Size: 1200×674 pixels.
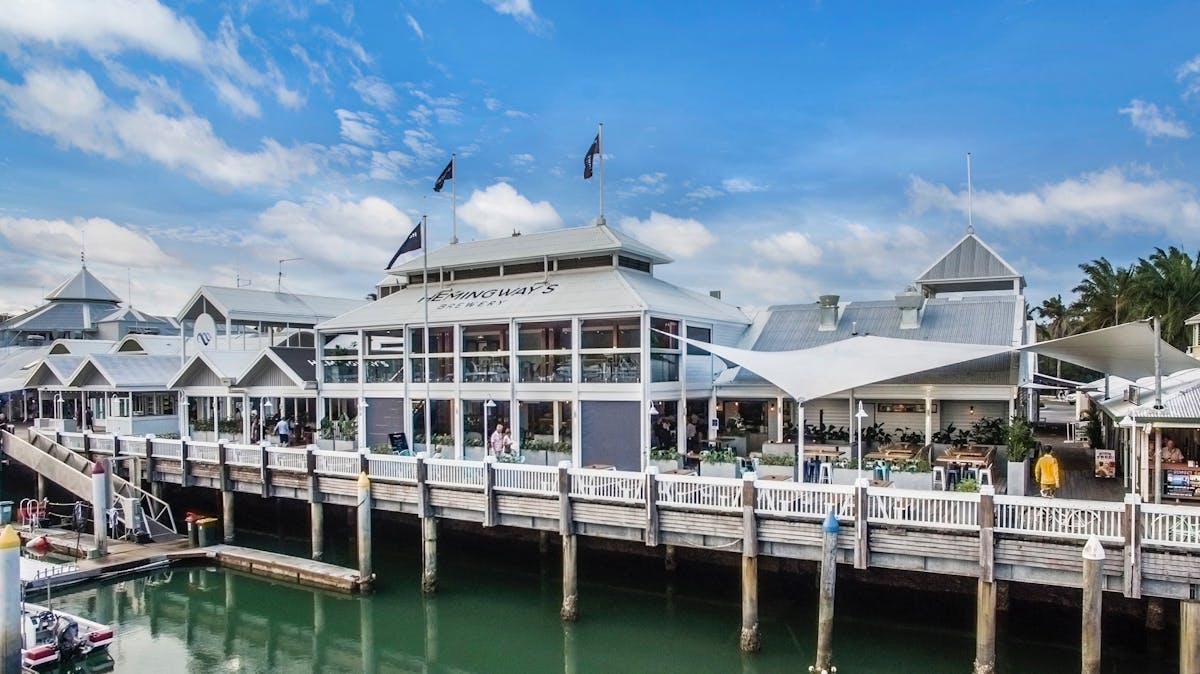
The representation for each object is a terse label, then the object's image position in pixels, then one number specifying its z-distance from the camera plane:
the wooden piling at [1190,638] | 11.98
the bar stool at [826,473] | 18.30
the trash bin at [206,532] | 24.58
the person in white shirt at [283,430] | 28.50
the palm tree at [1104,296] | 43.41
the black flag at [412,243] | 25.48
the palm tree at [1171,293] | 39.19
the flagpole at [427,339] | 25.73
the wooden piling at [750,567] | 15.30
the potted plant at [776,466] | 19.44
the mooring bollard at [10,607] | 13.84
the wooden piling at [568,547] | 17.47
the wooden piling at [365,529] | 20.06
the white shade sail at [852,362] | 18.97
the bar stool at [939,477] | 17.58
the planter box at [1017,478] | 16.86
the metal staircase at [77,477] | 25.80
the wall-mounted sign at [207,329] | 32.94
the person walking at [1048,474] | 15.92
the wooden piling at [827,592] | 14.10
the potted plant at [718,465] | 19.39
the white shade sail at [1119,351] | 16.66
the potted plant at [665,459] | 21.50
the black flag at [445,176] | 28.25
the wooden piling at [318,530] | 22.59
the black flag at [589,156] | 26.27
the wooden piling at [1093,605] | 12.05
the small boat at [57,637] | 16.00
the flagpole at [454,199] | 28.83
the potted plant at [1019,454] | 16.89
